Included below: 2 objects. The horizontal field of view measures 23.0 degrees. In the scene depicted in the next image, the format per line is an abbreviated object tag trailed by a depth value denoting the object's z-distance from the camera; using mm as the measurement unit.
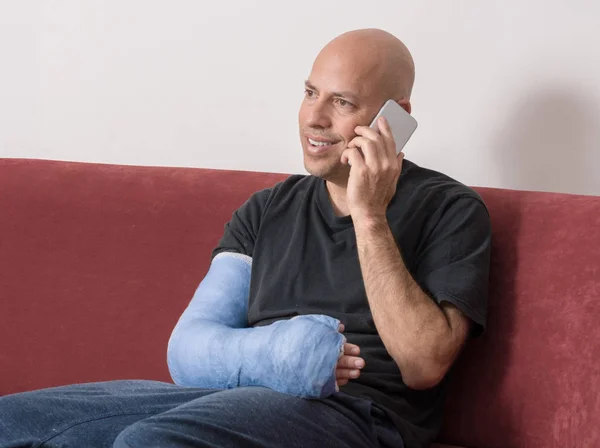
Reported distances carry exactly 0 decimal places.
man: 2122
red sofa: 2305
